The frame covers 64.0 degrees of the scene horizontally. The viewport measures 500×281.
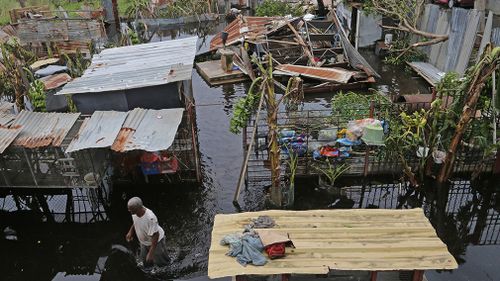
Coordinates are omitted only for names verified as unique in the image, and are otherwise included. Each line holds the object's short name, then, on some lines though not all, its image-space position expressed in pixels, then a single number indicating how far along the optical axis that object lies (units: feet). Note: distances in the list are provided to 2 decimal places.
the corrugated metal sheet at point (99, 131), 27.78
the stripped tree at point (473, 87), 28.30
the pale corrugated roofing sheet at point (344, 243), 17.89
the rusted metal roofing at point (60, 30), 62.44
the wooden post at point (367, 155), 31.21
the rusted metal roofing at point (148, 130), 27.99
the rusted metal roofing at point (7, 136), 28.02
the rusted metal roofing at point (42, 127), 28.55
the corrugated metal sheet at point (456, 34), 47.98
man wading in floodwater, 22.66
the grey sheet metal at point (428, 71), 52.11
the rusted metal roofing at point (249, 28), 64.23
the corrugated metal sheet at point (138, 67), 34.50
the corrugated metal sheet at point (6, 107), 33.51
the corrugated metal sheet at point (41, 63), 54.55
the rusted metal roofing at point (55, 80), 46.68
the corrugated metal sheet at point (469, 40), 45.39
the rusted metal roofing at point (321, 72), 51.98
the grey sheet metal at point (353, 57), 54.29
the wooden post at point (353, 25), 71.38
